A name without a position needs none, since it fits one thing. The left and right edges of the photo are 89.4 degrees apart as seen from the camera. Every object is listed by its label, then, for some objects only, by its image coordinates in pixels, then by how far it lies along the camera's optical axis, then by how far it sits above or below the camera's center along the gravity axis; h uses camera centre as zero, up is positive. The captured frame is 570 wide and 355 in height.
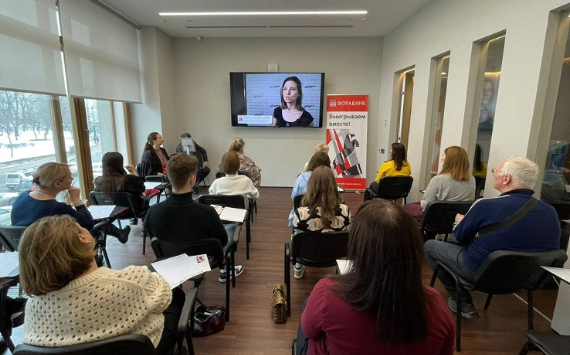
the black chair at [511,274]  1.66 -0.89
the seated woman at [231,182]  3.15 -0.65
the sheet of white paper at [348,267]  0.94 -0.47
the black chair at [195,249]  1.94 -0.86
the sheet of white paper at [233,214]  2.40 -0.79
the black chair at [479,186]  3.27 -0.69
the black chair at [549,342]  1.22 -0.94
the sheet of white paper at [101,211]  2.52 -0.82
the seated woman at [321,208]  2.17 -0.63
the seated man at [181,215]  1.93 -0.62
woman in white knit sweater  0.98 -0.59
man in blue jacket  1.73 -0.61
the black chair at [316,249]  2.07 -0.92
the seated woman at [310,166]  3.21 -0.48
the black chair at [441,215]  2.62 -0.83
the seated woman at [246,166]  4.14 -0.63
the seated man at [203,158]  5.82 -0.75
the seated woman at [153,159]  4.43 -0.58
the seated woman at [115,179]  3.14 -0.63
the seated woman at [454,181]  2.78 -0.55
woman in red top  0.84 -0.52
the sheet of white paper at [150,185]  3.61 -0.81
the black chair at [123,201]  3.14 -0.88
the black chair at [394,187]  3.89 -0.85
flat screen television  5.93 +0.47
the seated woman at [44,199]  2.02 -0.55
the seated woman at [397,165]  3.98 -0.57
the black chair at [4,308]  1.61 -1.09
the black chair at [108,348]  0.92 -0.74
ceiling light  4.43 +1.67
